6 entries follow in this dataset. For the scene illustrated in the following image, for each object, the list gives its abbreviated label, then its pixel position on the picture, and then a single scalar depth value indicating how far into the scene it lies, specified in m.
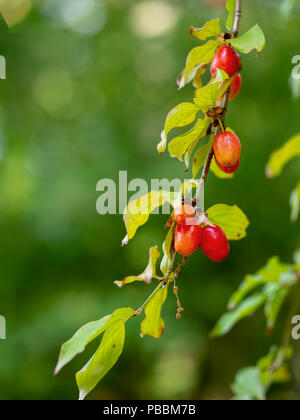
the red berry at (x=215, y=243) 0.64
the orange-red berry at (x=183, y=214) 0.62
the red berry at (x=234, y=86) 0.66
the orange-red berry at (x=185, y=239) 0.63
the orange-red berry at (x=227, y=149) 0.63
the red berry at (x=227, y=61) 0.65
